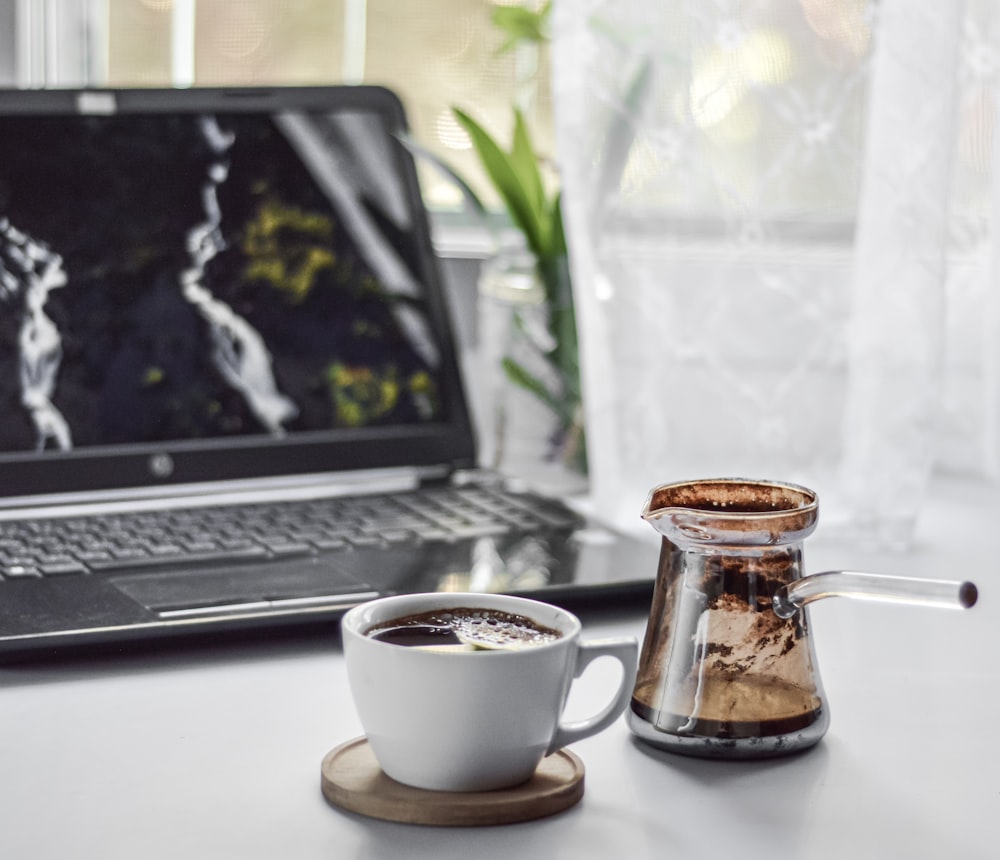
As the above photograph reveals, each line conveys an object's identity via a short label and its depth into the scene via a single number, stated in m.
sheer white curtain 1.32
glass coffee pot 0.96
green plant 1.46
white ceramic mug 0.89
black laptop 1.21
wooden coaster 0.90
